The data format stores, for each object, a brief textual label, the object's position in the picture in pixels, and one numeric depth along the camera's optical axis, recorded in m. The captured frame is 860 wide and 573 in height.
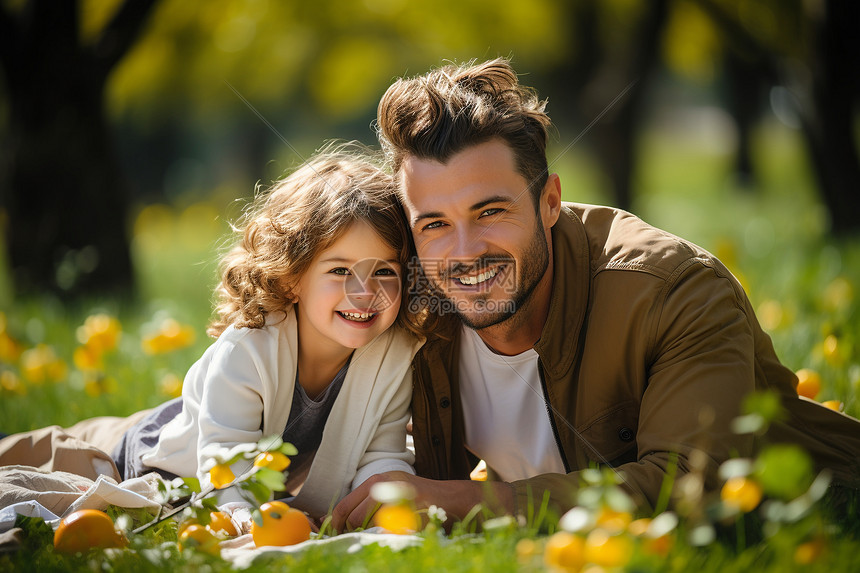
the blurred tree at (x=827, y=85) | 8.08
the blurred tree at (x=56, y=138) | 7.34
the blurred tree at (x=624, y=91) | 9.94
